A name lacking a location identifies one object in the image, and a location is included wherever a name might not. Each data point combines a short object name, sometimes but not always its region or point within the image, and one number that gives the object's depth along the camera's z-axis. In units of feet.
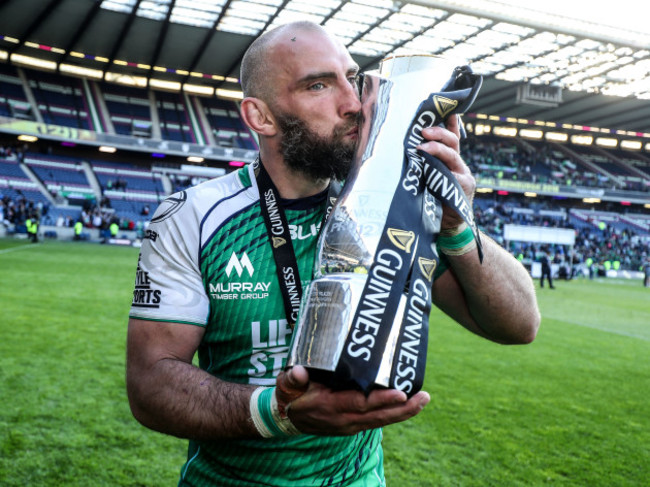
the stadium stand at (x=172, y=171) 104.68
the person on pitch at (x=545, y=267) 66.84
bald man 4.65
